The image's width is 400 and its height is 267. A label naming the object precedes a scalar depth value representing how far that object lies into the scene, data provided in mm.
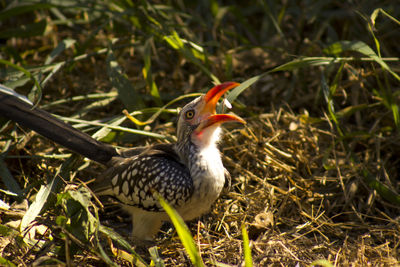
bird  5250
